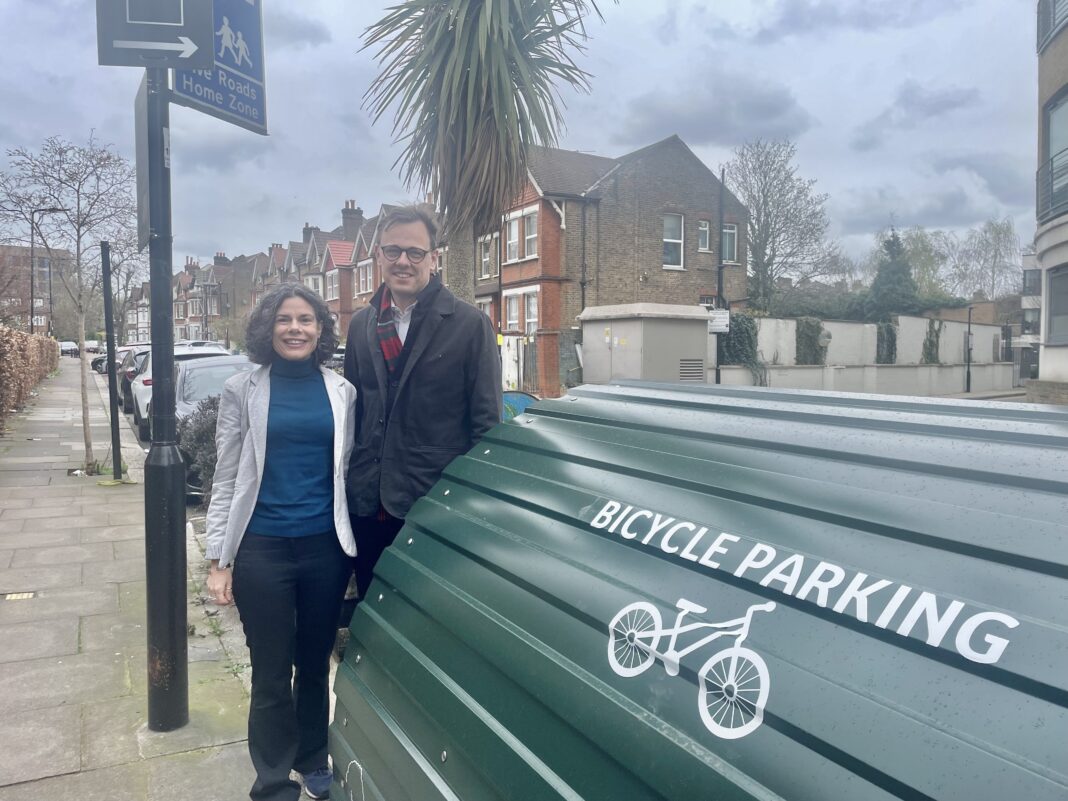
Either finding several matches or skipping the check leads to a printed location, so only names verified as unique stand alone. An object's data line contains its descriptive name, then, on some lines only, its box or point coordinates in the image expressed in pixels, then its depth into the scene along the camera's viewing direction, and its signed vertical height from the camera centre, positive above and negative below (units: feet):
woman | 8.22 -1.66
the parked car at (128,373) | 51.04 -1.17
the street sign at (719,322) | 63.72 +2.81
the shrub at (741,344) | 78.43 +1.24
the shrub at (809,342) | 85.45 +1.58
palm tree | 26.53 +9.28
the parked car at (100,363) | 107.04 -0.91
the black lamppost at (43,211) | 29.43 +5.45
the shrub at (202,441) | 19.75 -2.21
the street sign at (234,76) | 10.99 +4.12
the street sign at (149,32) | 10.01 +4.15
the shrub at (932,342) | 100.53 +1.83
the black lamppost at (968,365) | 101.45 -1.12
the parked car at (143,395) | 40.06 -2.01
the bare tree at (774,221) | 111.04 +19.20
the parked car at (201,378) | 30.32 -0.86
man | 8.53 -0.34
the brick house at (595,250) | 87.81 +12.74
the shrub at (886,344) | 95.55 +1.50
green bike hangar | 3.38 -1.42
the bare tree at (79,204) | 28.94 +5.80
